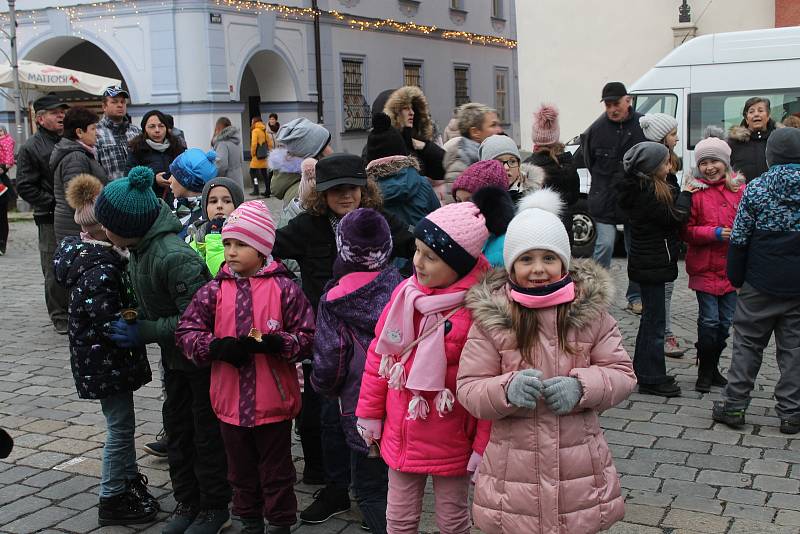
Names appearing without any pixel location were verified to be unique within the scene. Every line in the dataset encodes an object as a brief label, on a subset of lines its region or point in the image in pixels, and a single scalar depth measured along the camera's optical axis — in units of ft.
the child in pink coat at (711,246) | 21.30
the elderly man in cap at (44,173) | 29.50
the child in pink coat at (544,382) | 10.87
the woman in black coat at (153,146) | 25.77
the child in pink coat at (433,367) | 11.73
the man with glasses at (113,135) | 27.66
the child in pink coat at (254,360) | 13.88
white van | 39.55
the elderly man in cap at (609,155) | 28.94
